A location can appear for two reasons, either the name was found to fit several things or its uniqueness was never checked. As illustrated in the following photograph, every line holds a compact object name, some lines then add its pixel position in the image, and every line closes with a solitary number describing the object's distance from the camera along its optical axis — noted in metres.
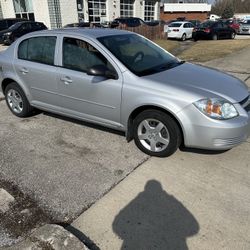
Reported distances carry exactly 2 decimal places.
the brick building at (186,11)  56.47
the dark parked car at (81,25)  20.20
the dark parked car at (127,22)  23.16
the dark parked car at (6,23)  19.14
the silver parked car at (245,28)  29.36
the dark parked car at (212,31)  22.45
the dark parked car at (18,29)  17.61
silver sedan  3.38
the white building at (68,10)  23.56
